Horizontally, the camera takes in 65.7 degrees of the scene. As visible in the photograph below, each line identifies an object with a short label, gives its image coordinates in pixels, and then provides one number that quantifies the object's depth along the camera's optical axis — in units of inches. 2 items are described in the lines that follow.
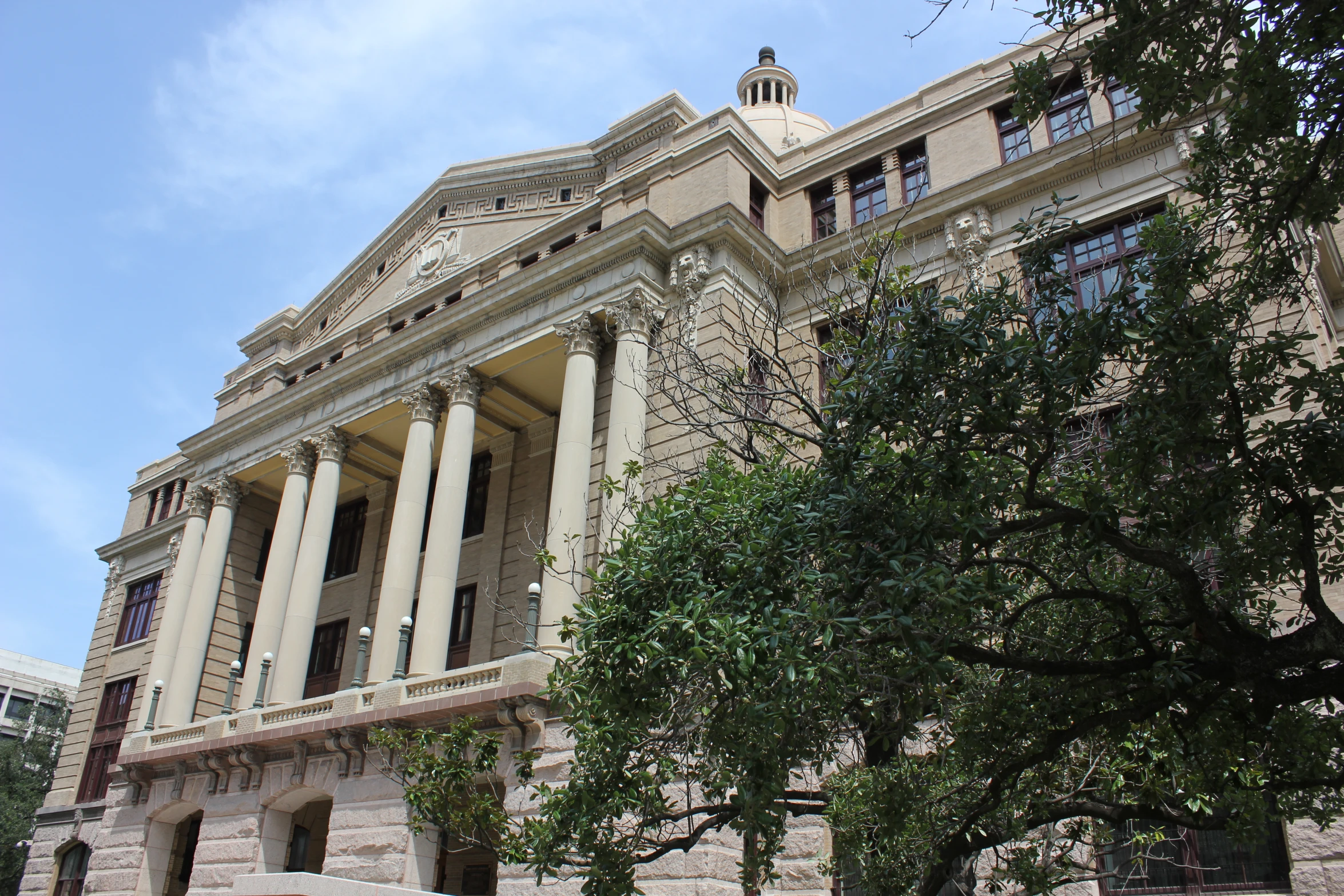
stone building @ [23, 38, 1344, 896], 861.8
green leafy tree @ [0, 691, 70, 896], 1582.2
